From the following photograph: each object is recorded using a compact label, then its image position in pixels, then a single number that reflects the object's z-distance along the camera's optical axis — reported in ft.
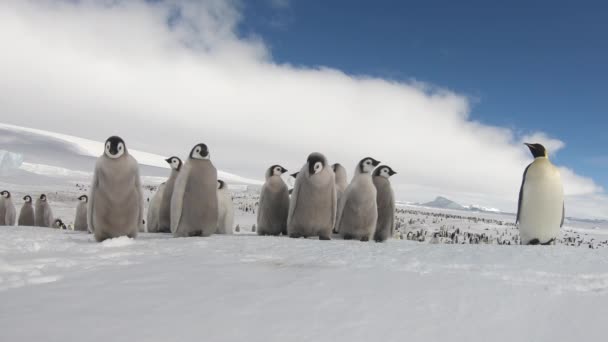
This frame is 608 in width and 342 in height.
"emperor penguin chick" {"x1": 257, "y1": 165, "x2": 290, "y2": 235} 28.86
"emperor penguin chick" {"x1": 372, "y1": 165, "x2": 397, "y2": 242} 28.17
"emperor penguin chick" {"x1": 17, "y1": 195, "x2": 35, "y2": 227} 48.70
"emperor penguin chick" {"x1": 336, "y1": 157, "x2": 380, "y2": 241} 25.29
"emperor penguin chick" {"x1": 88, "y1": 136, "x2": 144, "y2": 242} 20.58
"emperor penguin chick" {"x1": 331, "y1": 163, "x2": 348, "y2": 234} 34.40
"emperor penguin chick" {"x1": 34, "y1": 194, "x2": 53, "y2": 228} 49.11
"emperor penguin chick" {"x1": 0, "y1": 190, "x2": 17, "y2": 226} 49.47
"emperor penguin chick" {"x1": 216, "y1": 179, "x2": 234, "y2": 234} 33.45
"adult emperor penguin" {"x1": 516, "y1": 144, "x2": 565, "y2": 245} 23.85
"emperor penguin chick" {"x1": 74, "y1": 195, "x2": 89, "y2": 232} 41.97
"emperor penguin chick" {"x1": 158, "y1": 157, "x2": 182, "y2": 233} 29.99
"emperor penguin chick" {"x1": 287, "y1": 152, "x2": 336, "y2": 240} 25.40
